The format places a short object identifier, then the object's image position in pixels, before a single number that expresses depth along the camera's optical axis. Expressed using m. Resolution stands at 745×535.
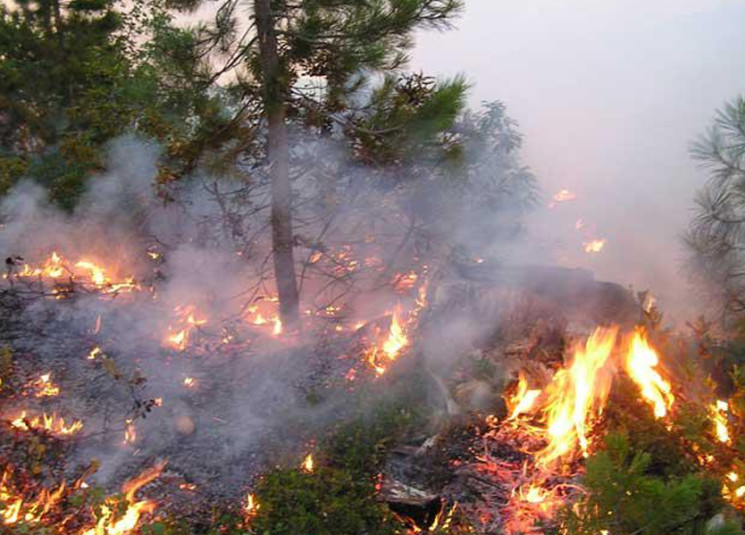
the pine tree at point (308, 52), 6.60
